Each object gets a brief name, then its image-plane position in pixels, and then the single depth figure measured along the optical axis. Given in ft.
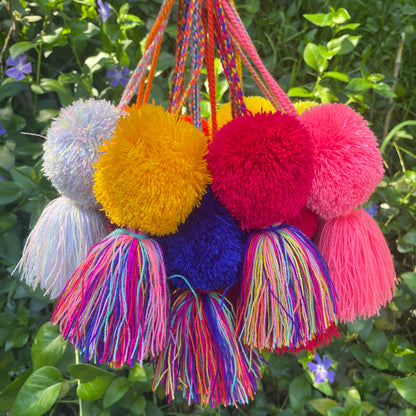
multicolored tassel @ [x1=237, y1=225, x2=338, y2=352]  1.30
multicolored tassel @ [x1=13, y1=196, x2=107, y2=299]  1.47
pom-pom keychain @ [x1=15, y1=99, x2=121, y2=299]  1.39
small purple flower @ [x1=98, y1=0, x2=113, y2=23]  2.57
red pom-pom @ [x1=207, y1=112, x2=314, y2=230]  1.25
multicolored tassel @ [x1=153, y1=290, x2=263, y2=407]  1.37
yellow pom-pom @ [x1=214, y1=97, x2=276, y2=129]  1.71
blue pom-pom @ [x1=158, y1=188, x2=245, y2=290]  1.29
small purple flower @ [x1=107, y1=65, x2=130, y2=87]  2.62
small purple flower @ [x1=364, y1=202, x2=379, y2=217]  2.66
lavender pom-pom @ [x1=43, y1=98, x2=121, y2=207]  1.39
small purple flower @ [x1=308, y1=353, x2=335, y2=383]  2.68
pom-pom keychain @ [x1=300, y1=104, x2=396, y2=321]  1.40
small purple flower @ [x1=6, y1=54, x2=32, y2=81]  2.57
